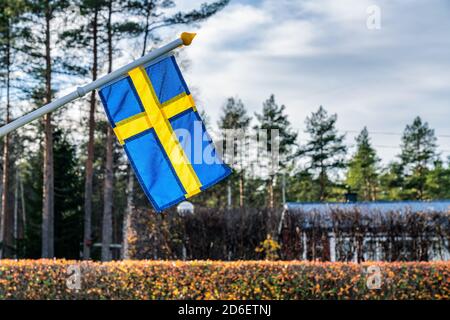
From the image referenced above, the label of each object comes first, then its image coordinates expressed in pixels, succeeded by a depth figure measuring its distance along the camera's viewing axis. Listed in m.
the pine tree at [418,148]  46.50
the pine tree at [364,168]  48.75
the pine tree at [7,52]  23.89
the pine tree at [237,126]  42.34
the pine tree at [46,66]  23.73
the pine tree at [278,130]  42.47
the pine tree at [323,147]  43.62
